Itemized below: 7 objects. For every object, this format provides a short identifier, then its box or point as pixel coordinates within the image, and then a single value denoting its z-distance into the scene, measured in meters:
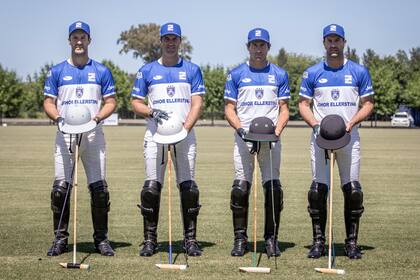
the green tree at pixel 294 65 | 82.75
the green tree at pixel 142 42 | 109.81
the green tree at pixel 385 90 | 81.31
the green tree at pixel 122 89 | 91.39
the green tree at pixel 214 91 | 85.38
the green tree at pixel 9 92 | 87.38
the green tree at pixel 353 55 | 119.97
